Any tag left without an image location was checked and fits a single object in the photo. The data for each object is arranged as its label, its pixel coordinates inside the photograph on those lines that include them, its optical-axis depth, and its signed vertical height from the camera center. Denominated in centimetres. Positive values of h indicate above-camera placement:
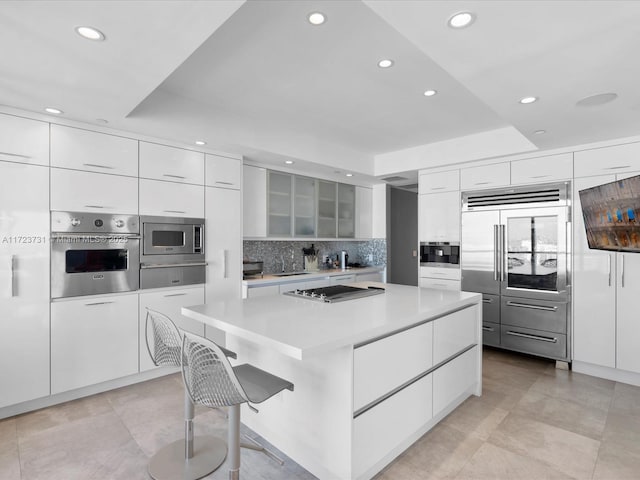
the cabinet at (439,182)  439 +73
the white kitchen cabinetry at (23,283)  256 -33
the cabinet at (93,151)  277 +71
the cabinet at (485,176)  400 +74
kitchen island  173 -74
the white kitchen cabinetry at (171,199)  321 +37
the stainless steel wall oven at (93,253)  278 -13
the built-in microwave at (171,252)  322 -12
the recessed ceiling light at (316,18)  193 +122
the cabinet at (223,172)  362 +70
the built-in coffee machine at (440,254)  439 -18
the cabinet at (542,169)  361 +75
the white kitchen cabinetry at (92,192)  278 +38
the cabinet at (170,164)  319 +70
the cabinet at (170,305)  321 -63
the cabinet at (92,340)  279 -84
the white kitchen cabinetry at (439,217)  438 +29
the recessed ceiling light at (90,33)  164 +96
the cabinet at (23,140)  254 +72
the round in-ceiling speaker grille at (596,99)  232 +95
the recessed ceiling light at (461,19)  149 +94
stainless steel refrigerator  365 -26
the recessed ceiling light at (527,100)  236 +94
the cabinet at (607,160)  326 +76
